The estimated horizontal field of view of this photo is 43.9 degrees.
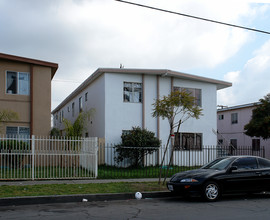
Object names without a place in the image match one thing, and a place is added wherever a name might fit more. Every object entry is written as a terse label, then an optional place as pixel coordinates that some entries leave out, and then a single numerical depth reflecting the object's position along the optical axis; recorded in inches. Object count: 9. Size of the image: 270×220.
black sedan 377.4
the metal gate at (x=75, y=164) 509.1
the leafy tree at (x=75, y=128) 614.9
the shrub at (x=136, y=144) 727.1
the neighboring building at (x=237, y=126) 1167.9
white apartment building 792.3
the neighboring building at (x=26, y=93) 681.0
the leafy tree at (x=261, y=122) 861.2
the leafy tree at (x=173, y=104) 470.9
